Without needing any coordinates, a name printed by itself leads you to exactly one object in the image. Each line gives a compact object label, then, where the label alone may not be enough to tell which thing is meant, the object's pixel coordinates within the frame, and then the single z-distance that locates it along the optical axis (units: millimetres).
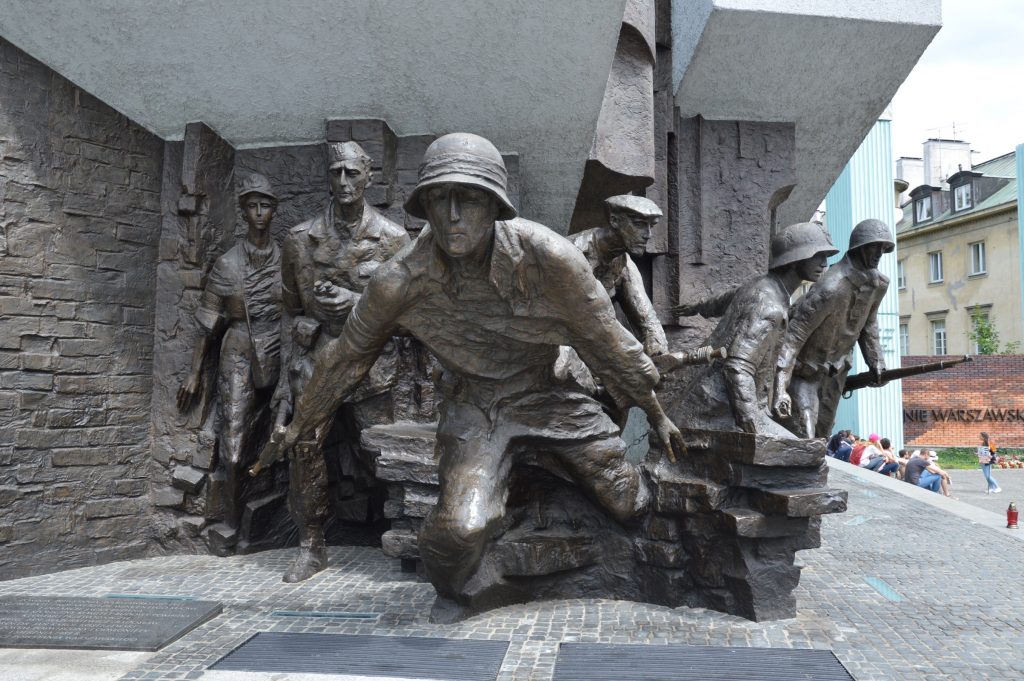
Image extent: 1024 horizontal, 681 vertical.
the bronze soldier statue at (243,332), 6137
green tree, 28250
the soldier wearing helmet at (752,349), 4824
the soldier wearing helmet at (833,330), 6438
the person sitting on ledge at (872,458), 13194
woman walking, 13625
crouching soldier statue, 3775
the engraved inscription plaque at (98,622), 3973
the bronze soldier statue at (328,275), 5496
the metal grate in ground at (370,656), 3600
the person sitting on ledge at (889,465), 12820
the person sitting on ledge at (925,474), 11766
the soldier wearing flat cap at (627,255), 5262
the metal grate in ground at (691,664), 3535
